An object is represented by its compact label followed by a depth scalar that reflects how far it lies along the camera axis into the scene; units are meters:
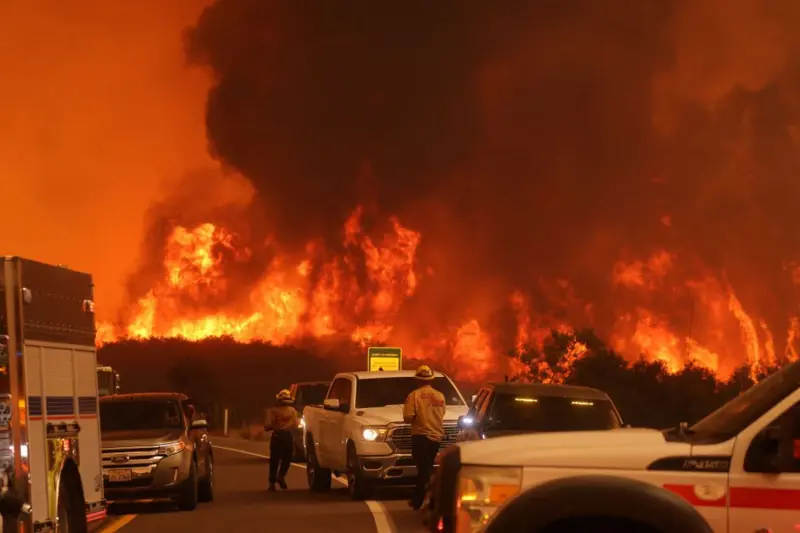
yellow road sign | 36.09
